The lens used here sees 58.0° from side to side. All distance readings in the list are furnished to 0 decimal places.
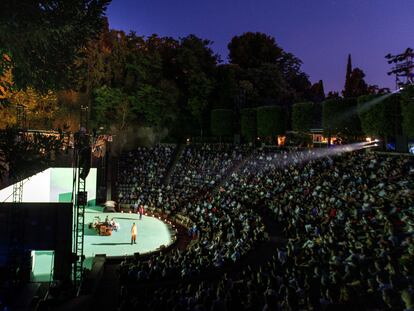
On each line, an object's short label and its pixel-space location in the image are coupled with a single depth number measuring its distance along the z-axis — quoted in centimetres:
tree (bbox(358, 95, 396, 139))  2858
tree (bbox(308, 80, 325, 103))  6609
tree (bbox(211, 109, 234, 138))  4656
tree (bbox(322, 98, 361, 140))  3259
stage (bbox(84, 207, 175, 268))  2015
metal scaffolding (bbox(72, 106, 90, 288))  1492
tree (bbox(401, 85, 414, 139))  2600
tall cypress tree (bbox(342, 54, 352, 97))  6721
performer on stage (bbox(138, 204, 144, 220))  2874
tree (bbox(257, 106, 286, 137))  4025
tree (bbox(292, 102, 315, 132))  3700
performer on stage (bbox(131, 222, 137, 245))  2159
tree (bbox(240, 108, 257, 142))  4338
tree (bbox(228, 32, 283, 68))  6431
